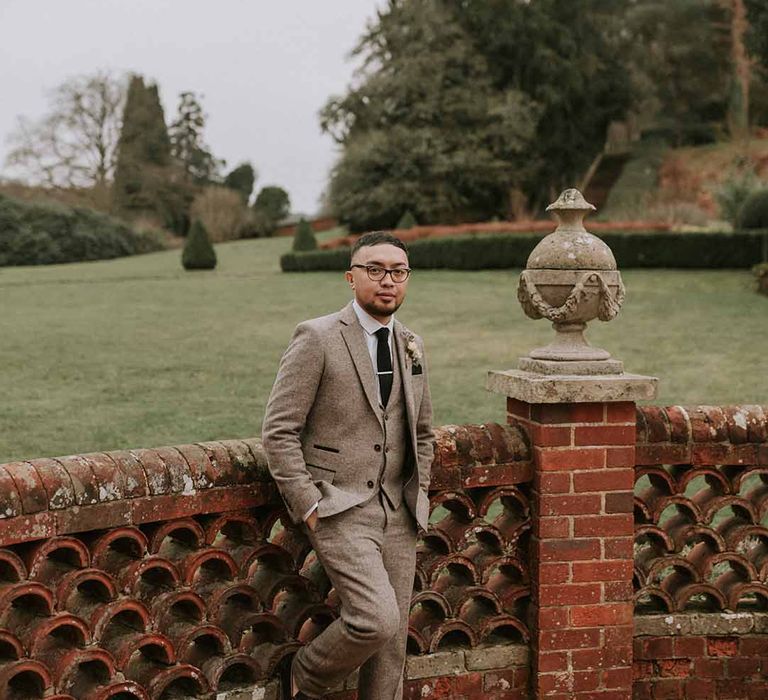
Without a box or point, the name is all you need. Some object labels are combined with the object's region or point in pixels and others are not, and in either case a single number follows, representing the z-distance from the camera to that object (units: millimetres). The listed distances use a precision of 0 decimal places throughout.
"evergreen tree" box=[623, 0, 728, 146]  47594
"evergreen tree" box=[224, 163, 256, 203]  61156
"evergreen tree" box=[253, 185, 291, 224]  53375
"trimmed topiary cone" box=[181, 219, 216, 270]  29891
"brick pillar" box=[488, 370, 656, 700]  3773
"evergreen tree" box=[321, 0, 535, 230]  37688
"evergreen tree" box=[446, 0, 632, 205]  39844
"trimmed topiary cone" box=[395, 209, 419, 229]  34312
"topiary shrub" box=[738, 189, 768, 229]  24188
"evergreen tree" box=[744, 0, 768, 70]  26406
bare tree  44062
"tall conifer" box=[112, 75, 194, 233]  48344
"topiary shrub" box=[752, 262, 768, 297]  19578
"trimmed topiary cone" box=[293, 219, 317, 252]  31594
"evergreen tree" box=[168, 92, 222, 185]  59562
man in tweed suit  3129
